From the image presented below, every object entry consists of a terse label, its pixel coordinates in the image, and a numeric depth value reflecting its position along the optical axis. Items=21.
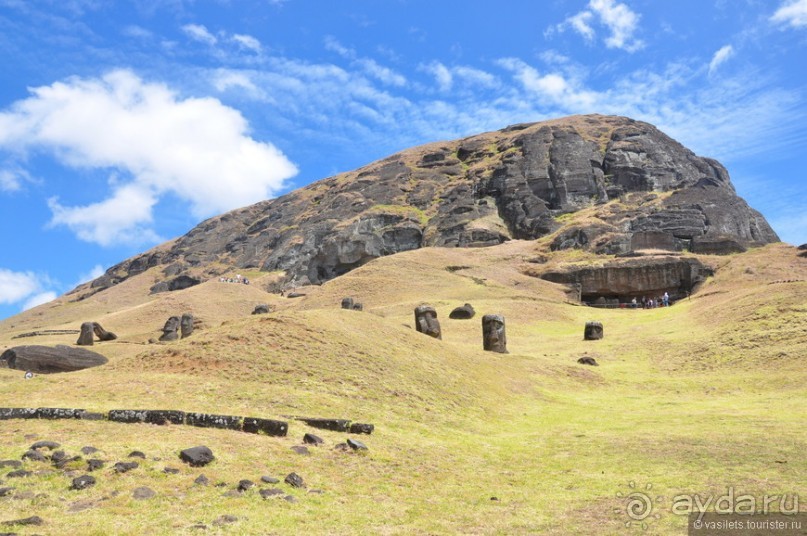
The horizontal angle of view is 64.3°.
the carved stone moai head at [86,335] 58.76
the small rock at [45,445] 13.91
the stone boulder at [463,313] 58.91
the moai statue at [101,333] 62.94
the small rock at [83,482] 11.87
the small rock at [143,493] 11.69
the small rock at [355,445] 16.81
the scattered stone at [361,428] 18.91
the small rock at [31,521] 10.09
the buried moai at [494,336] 41.44
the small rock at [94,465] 12.83
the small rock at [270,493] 12.41
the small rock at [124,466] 12.84
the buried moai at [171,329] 64.06
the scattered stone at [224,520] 10.78
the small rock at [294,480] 13.30
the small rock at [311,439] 16.83
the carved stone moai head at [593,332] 50.06
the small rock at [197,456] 13.63
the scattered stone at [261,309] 73.53
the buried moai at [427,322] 43.06
